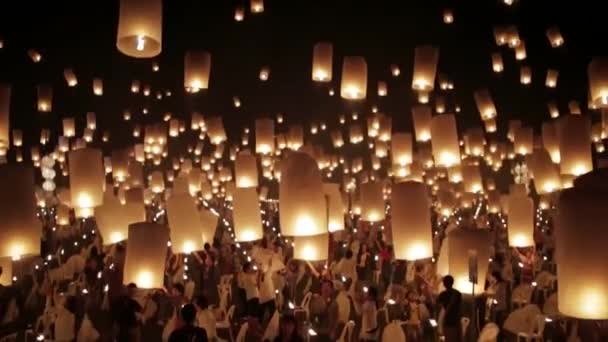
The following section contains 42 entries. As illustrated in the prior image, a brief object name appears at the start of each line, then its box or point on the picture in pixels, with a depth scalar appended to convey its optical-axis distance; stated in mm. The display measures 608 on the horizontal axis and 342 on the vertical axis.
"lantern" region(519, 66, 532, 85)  17192
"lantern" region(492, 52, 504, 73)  16375
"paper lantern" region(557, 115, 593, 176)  9461
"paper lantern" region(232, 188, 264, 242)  9359
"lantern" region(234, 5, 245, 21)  15088
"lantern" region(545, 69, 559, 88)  16781
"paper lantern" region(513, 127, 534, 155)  15602
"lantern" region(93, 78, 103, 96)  19047
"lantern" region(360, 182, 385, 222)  11406
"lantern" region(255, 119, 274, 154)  13555
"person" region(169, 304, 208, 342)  5844
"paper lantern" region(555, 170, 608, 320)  4492
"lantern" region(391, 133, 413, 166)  14234
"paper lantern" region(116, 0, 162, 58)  5840
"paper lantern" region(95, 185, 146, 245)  10445
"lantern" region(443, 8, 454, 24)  15398
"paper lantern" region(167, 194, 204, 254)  9055
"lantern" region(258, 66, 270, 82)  20203
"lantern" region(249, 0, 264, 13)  12906
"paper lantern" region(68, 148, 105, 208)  8695
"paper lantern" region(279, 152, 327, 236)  6949
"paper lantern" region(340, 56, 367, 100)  10438
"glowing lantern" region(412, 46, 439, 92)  10360
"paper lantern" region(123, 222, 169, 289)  7582
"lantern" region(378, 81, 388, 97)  19030
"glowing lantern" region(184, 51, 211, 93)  9906
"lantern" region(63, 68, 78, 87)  17725
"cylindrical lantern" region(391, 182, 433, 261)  7398
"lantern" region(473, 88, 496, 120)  14531
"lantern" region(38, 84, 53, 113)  15620
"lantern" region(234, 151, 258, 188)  12484
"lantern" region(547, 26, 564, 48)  14344
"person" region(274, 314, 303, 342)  6047
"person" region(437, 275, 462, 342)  8008
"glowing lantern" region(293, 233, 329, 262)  8219
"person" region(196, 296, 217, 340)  7621
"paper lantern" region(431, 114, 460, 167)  10391
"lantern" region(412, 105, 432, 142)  13758
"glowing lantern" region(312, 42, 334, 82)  11148
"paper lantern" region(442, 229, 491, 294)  8039
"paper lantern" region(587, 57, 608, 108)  10156
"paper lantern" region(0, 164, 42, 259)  6246
